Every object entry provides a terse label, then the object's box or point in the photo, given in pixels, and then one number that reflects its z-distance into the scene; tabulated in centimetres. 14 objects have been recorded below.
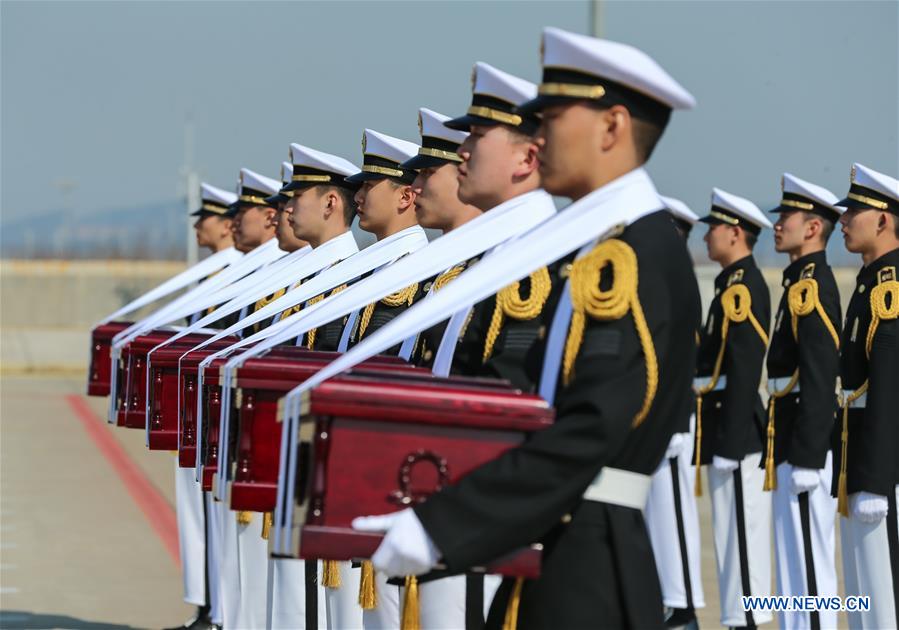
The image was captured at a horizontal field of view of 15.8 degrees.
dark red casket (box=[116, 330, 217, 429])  1208
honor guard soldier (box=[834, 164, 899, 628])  1193
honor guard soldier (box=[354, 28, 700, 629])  534
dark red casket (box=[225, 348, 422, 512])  766
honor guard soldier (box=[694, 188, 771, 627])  1490
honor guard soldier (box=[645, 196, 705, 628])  1520
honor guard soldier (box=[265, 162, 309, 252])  1293
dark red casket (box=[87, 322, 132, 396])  1552
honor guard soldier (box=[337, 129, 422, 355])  1101
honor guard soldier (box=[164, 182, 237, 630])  1500
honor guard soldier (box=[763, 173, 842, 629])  1354
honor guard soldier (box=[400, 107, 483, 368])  932
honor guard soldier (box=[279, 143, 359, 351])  1196
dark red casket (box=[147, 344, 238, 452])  1090
